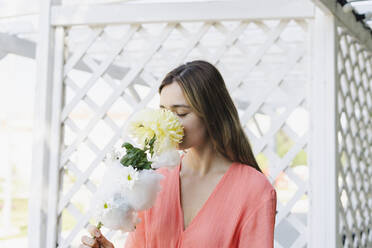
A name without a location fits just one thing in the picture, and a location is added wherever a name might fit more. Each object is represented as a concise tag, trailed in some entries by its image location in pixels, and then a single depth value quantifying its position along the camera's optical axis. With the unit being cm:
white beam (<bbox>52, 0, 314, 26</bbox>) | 219
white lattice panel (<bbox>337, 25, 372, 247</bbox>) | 231
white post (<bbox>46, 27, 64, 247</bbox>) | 247
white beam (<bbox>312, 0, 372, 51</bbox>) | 198
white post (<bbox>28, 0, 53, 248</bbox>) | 246
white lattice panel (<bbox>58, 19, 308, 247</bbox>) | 224
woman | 121
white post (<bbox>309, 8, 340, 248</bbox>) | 207
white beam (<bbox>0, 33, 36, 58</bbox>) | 326
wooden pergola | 210
